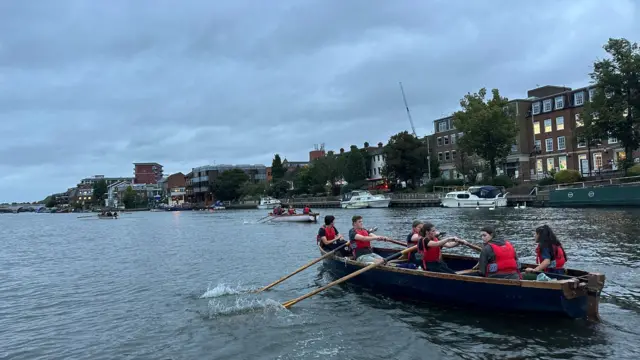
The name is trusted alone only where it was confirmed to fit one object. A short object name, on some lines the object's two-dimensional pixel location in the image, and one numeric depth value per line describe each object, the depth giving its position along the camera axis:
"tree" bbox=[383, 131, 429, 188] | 88.47
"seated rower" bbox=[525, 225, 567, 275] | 11.32
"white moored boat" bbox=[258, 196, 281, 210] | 110.02
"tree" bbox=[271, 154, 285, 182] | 139.75
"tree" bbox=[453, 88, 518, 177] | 64.88
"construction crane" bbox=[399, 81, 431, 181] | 87.81
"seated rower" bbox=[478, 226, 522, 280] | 10.91
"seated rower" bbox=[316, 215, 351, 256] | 17.72
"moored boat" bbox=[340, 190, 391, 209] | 78.56
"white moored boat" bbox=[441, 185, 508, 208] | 57.44
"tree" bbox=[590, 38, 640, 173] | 48.69
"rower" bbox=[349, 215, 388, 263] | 15.35
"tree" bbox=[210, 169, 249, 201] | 145.00
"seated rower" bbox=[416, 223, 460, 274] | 12.70
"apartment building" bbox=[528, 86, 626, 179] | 64.44
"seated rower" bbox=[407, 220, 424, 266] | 14.10
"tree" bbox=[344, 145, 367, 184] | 104.94
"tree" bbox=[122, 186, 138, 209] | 183.75
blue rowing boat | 9.88
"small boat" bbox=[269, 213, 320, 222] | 51.22
